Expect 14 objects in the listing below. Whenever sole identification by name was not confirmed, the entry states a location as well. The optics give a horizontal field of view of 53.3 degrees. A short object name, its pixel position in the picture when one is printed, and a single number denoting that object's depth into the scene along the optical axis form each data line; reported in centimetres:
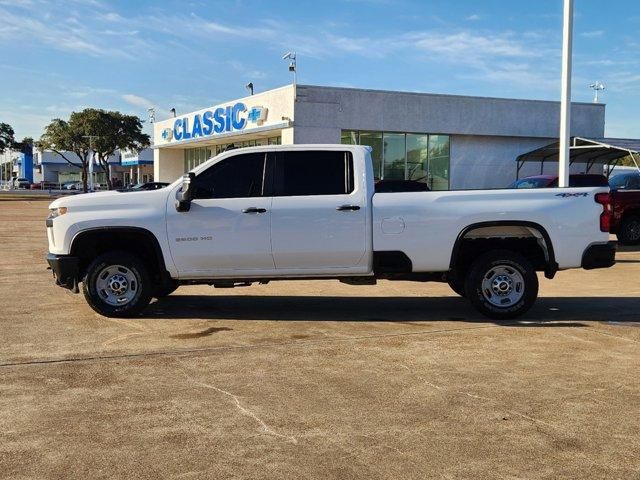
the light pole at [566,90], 1473
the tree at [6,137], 7631
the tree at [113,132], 6938
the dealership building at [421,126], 2562
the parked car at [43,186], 9616
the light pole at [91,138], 6919
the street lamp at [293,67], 2947
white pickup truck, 759
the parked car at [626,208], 1620
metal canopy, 2188
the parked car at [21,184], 10056
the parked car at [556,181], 1633
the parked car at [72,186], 9181
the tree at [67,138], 7006
